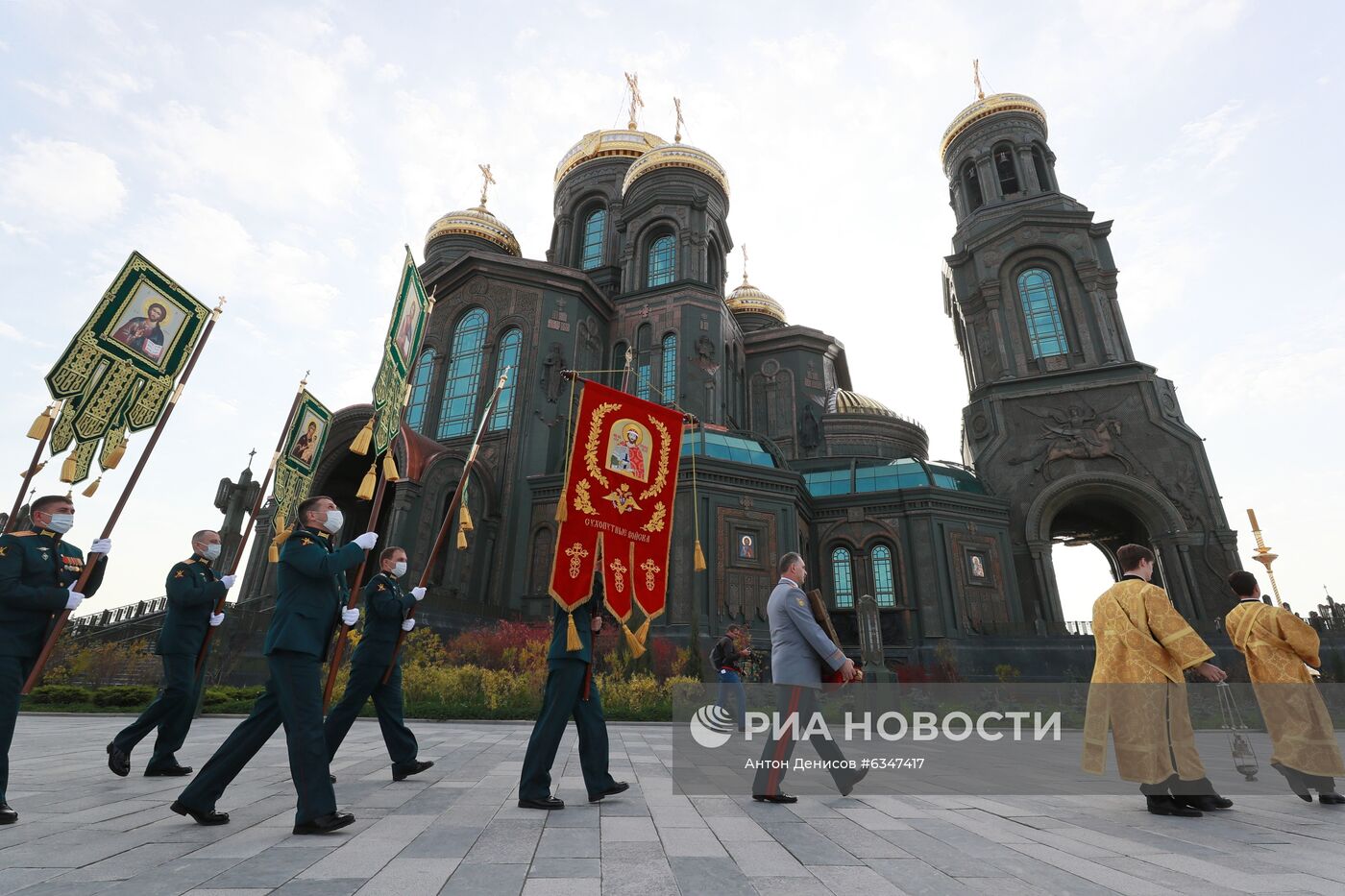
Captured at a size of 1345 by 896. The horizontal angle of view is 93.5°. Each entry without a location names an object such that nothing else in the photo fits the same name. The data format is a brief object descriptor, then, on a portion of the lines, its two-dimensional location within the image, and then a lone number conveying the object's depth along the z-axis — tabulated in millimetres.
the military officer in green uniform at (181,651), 5527
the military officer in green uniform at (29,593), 4242
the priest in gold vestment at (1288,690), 5066
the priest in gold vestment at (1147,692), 4676
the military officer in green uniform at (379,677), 5457
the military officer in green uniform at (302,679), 3693
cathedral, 22422
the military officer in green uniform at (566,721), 4445
